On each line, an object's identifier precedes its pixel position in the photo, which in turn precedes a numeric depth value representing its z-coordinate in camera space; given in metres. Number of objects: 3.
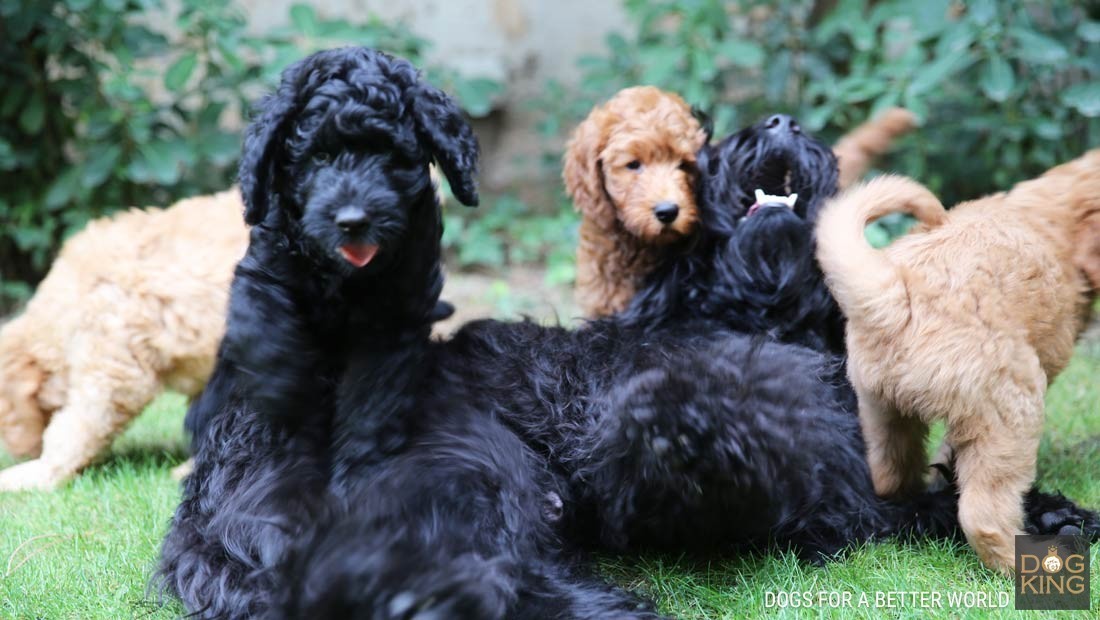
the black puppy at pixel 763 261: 2.86
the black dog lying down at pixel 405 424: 2.15
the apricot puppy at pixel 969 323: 2.32
